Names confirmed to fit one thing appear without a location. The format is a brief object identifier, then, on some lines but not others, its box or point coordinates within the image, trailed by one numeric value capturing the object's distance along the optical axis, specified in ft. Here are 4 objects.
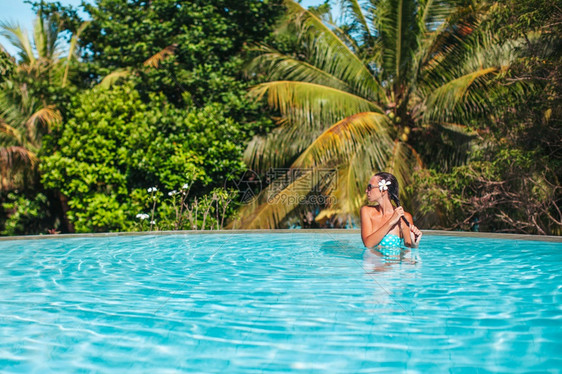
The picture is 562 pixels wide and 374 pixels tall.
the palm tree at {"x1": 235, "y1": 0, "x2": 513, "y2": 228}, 39.04
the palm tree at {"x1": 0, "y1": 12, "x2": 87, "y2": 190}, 47.14
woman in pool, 21.34
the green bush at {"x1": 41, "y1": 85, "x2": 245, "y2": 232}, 42.47
